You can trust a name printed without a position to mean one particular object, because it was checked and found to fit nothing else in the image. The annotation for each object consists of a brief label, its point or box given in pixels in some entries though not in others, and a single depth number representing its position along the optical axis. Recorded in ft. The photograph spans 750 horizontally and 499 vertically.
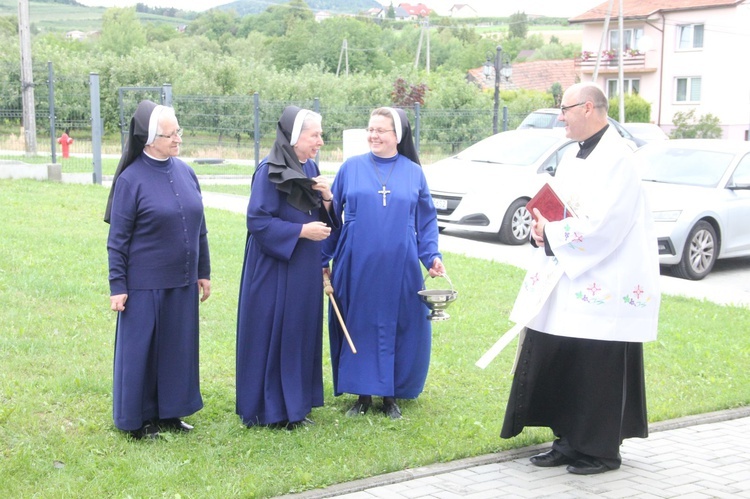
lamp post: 97.83
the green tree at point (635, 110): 177.99
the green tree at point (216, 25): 368.89
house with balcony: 188.96
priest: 16.79
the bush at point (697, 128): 156.04
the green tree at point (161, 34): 337.52
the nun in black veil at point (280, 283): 18.70
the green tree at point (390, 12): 528.63
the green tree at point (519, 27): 501.31
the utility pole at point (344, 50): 250.02
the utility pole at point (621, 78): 145.79
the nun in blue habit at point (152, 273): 17.65
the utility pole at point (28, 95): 70.44
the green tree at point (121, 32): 268.31
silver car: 39.86
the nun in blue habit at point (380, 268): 19.74
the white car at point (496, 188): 46.42
